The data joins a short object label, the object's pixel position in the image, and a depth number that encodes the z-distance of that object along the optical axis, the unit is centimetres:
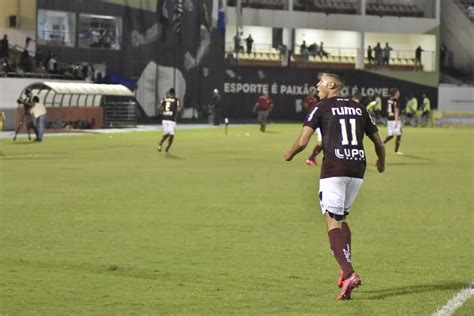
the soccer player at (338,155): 991
